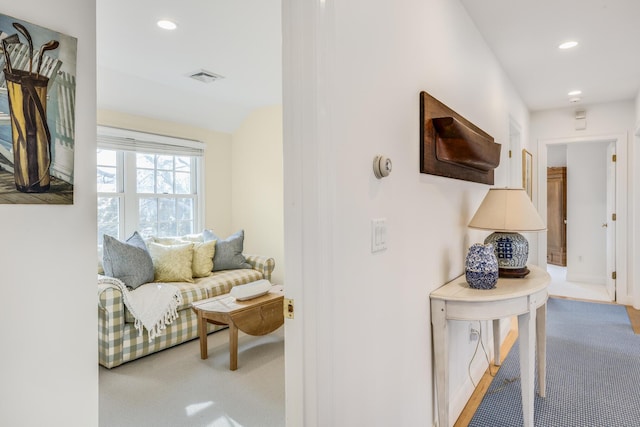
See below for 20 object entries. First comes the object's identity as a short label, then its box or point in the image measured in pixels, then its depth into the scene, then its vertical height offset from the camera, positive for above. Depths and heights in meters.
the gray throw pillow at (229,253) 4.15 -0.43
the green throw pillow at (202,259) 3.93 -0.46
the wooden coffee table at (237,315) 2.87 -0.79
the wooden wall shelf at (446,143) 1.71 +0.33
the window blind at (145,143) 3.80 +0.77
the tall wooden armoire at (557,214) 6.79 -0.05
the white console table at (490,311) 1.80 -0.48
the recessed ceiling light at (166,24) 2.54 +1.27
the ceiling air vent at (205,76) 3.54 +1.30
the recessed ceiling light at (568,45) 2.81 +1.23
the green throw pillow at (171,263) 3.64 -0.46
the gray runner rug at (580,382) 2.19 -1.16
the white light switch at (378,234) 1.32 -0.08
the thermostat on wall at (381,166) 1.32 +0.16
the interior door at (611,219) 4.72 -0.10
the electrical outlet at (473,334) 2.46 -0.80
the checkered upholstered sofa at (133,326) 2.85 -0.88
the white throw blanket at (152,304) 2.96 -0.71
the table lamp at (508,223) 2.16 -0.07
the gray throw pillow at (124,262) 3.23 -0.40
